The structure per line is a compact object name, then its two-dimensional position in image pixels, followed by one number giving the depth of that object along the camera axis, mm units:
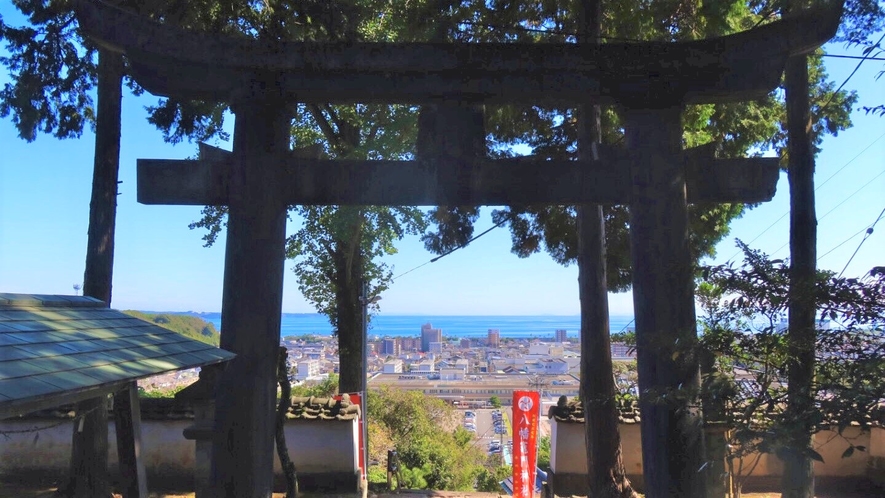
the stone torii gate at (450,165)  4109
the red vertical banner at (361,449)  9616
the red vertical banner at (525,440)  9633
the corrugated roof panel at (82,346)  3345
